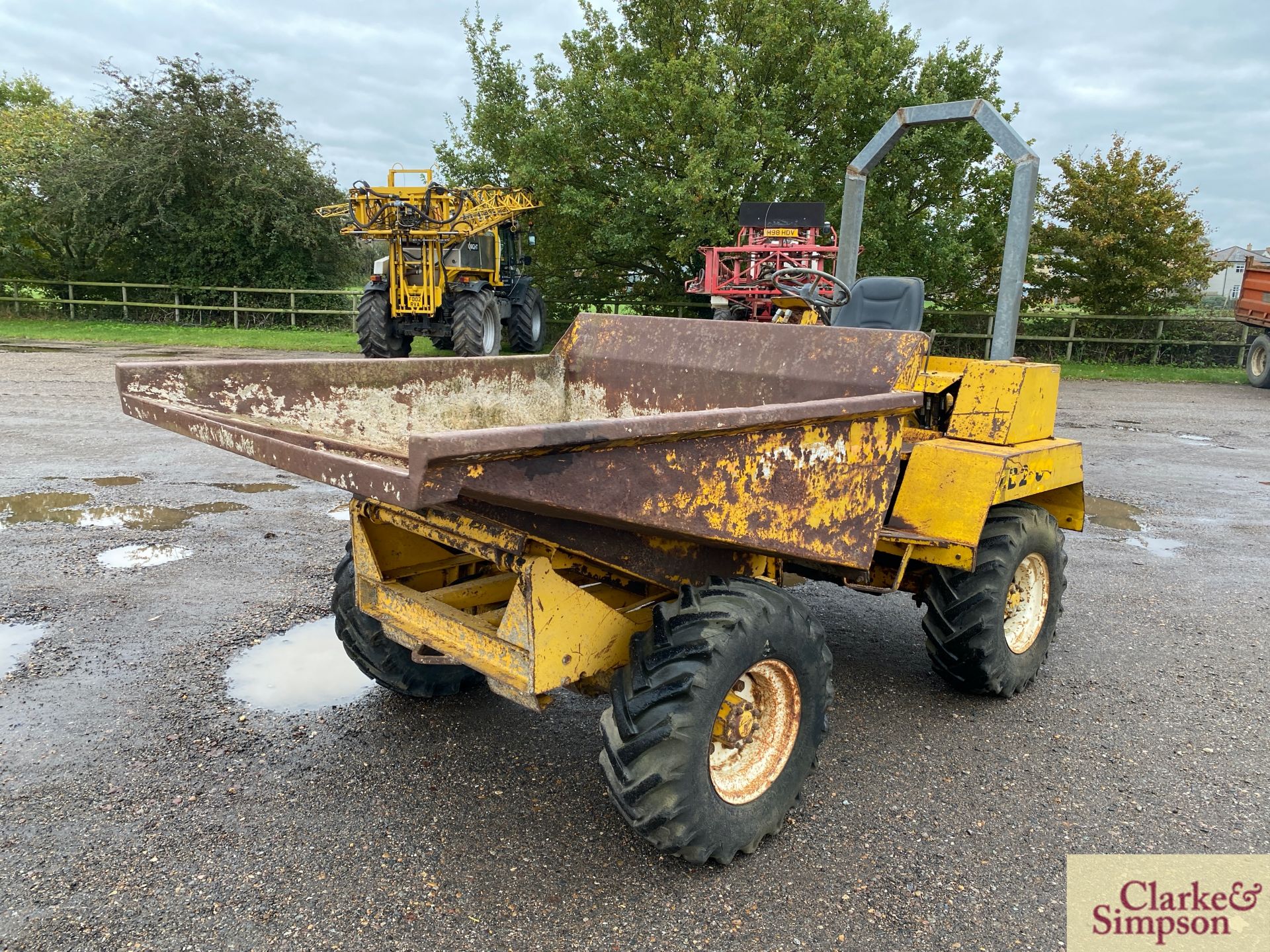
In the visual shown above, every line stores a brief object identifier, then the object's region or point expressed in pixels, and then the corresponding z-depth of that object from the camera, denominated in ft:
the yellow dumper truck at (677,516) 7.19
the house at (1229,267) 57.47
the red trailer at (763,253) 43.75
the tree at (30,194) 72.59
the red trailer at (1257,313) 53.36
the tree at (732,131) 51.75
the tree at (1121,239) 59.31
